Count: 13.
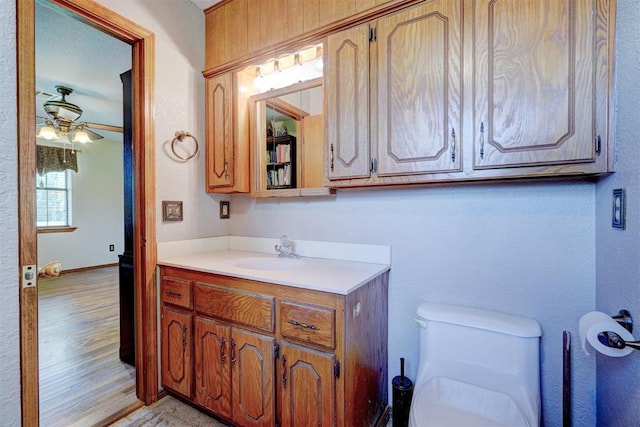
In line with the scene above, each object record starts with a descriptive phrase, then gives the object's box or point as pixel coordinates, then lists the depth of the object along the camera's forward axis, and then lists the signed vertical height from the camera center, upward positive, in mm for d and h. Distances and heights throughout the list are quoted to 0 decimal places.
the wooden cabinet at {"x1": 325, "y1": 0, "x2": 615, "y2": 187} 1014 +484
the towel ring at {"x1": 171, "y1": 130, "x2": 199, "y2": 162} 1896 +485
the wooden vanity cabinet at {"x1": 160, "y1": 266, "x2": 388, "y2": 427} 1176 -667
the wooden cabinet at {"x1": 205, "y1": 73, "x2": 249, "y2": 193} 1948 +501
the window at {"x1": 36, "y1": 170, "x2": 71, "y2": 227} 4672 +206
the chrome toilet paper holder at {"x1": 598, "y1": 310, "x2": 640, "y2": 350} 777 -361
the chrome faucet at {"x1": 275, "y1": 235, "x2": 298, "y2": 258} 1855 -253
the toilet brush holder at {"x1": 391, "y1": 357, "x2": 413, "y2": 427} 1421 -975
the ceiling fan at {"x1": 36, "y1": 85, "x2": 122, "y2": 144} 2881 +957
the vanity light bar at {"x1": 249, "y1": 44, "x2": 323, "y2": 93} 1740 +911
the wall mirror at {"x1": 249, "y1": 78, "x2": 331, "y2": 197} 1745 +457
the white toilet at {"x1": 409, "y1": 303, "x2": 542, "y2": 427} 1058 -685
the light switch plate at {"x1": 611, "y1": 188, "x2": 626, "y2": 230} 919 -5
